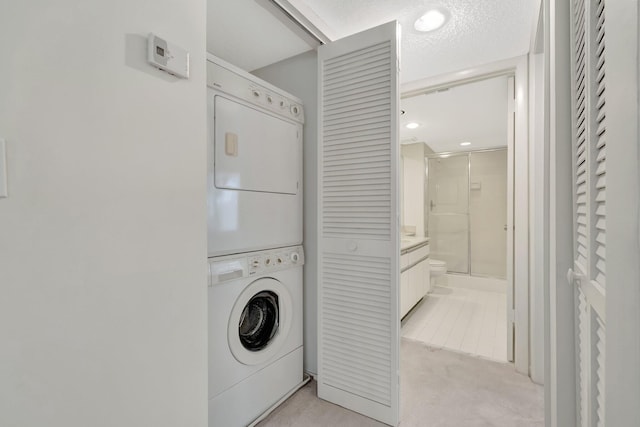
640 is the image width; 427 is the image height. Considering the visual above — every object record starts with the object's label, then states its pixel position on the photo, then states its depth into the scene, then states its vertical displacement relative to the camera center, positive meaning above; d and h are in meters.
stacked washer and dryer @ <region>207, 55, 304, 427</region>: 1.34 -0.19
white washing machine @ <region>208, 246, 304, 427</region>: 1.34 -0.69
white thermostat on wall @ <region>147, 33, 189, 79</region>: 0.85 +0.49
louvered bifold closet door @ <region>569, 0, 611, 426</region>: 0.66 +0.03
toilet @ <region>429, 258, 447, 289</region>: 3.82 -0.79
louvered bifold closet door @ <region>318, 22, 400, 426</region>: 1.51 -0.08
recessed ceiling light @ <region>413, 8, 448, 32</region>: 1.55 +1.10
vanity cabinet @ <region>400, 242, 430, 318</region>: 2.69 -0.70
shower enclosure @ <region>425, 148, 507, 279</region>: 4.30 +0.00
